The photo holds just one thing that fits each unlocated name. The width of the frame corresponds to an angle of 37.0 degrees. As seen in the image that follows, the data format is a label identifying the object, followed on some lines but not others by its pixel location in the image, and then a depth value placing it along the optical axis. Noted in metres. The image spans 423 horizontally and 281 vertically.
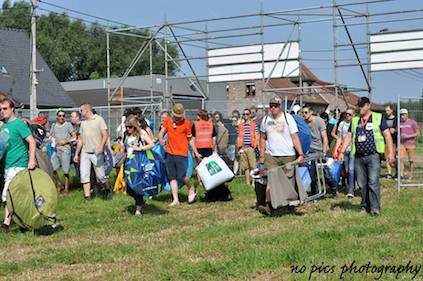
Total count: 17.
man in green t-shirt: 8.44
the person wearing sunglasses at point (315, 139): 11.40
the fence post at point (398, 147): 12.78
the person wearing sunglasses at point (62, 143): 13.20
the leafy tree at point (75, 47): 67.00
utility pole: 27.78
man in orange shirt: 10.99
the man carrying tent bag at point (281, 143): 9.48
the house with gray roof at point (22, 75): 36.69
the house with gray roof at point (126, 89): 42.84
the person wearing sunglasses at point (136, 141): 9.84
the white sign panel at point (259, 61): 20.19
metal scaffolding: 18.61
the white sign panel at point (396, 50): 18.09
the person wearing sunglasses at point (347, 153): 11.76
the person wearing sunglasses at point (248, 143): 14.11
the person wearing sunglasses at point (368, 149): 9.20
